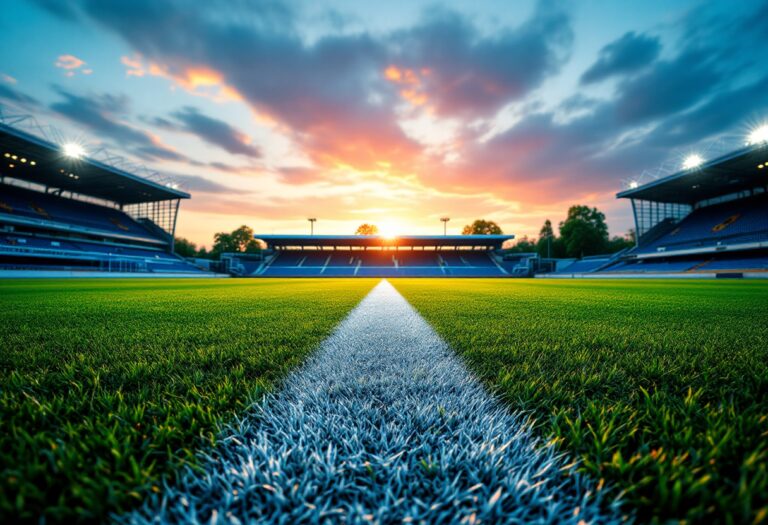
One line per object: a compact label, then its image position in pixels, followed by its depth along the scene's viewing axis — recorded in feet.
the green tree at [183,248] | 168.77
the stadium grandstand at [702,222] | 78.12
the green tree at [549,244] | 166.15
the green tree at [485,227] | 199.72
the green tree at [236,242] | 196.44
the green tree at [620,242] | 162.99
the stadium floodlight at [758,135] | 73.30
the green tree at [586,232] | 151.84
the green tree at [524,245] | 214.14
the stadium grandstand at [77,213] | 76.74
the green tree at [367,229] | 223.10
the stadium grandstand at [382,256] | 114.83
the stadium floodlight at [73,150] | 81.26
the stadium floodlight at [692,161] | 83.15
